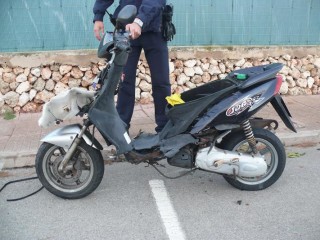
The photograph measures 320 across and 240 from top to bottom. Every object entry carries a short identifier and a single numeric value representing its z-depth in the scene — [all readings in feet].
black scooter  11.05
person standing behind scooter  13.73
